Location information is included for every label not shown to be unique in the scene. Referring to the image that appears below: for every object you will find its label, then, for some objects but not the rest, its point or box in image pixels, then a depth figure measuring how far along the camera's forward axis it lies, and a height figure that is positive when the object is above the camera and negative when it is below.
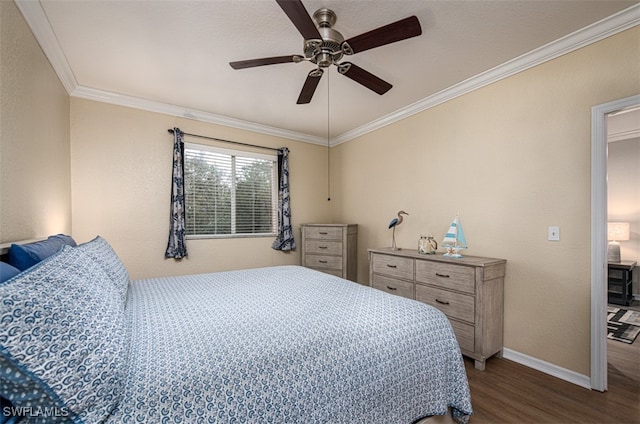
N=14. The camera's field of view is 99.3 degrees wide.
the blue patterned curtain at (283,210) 4.07 +0.00
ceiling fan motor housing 1.70 +1.05
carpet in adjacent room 2.77 -1.32
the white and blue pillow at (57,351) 0.72 -0.41
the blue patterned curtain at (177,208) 3.24 +0.02
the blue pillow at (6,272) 0.99 -0.24
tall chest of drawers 3.85 -0.56
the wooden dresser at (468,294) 2.26 -0.76
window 3.52 +0.25
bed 0.76 -0.56
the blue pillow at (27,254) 1.30 -0.22
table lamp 3.94 -0.39
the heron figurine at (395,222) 3.28 -0.15
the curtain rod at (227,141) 3.32 +0.94
